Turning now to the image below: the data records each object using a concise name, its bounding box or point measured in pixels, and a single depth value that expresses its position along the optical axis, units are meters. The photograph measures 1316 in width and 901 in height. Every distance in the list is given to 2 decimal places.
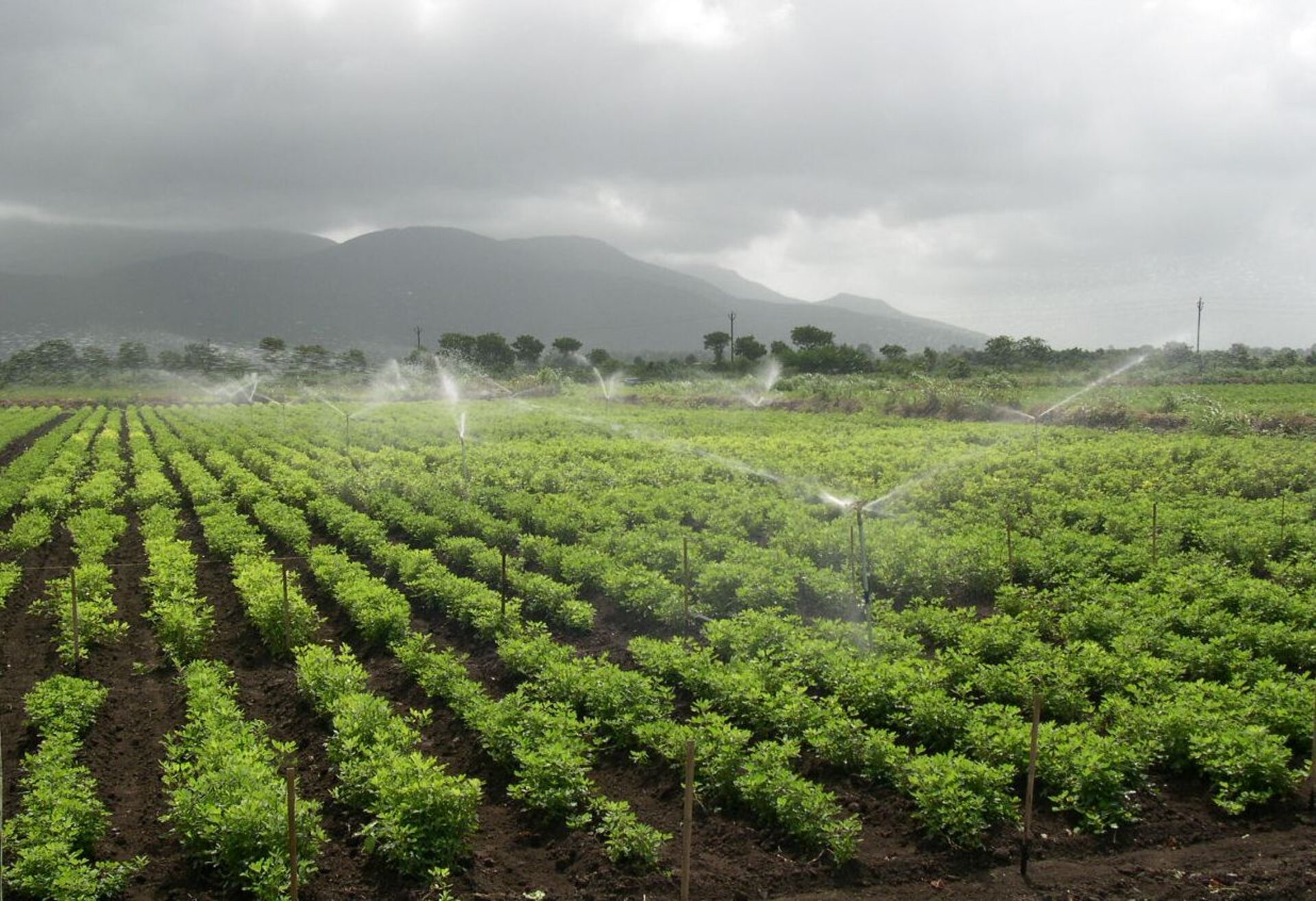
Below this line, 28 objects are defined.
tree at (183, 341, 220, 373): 105.31
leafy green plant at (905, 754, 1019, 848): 6.80
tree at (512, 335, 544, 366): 122.56
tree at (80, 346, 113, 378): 94.19
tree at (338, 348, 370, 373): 101.75
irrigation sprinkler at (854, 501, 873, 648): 10.15
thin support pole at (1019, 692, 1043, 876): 6.57
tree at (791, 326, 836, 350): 106.19
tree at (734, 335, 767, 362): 105.38
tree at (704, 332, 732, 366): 115.64
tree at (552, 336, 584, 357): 115.94
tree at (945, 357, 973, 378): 64.66
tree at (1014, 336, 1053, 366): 76.62
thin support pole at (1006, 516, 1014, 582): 13.38
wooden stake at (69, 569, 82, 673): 10.64
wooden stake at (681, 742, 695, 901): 5.95
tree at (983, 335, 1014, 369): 77.94
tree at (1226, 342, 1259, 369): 61.78
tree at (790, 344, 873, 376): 78.56
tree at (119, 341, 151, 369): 100.31
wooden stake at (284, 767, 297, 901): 5.77
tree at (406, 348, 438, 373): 103.10
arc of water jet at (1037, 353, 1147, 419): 37.34
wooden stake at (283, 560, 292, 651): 11.40
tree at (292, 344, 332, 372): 105.62
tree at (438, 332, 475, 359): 117.94
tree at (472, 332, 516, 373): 117.31
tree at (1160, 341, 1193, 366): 69.96
